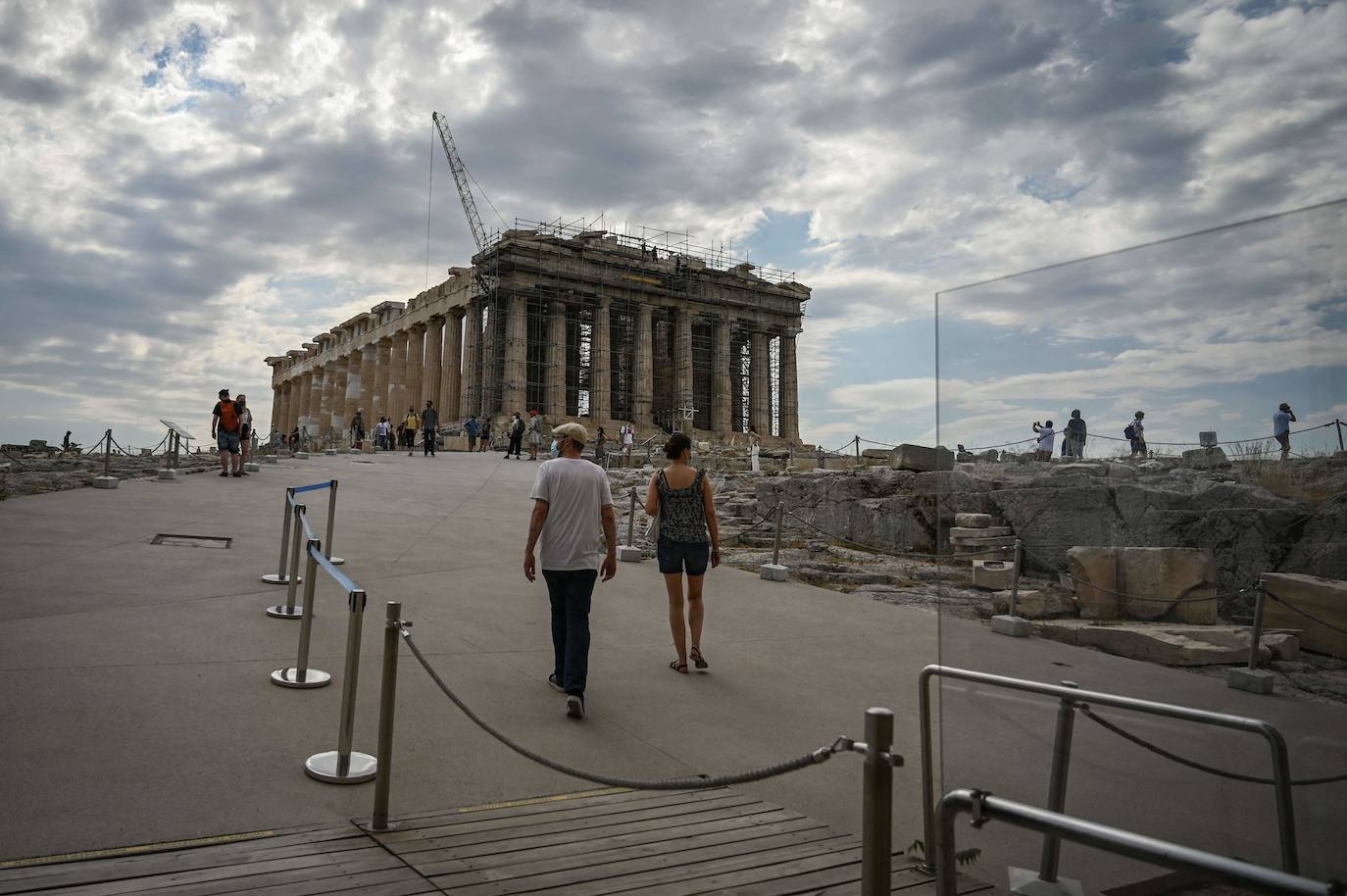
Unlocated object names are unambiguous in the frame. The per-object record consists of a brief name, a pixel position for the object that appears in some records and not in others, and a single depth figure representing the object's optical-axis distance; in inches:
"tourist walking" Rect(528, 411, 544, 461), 1187.9
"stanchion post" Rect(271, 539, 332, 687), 205.4
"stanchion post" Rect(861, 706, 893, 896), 91.9
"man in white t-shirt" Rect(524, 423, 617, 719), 226.8
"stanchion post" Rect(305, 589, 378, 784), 156.1
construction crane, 2677.2
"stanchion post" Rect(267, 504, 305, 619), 267.7
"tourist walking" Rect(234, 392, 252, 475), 692.1
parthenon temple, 1849.2
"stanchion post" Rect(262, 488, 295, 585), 332.8
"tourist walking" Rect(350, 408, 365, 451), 1503.9
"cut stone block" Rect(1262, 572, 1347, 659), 112.0
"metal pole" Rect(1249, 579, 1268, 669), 118.3
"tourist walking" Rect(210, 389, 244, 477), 671.8
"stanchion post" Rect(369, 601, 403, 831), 145.4
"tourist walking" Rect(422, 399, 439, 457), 1177.4
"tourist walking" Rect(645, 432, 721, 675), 276.5
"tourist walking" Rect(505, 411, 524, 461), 1203.5
